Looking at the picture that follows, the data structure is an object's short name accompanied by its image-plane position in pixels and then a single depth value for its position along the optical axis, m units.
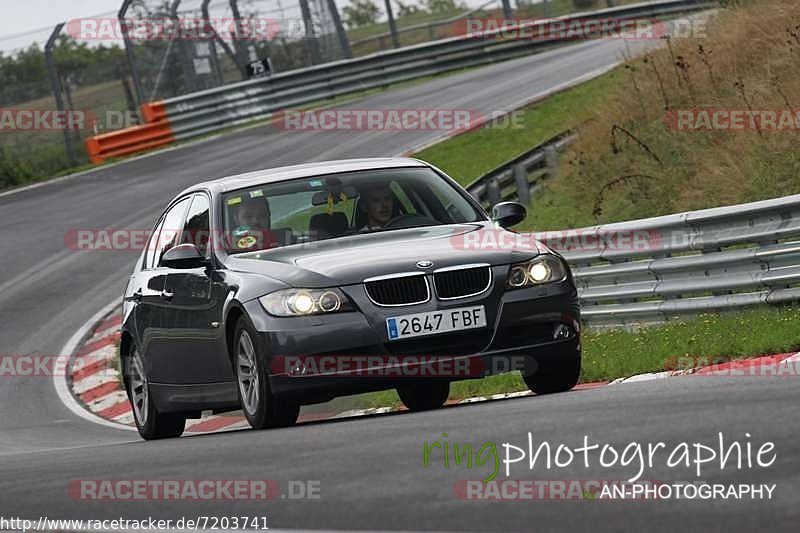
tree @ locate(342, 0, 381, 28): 76.54
